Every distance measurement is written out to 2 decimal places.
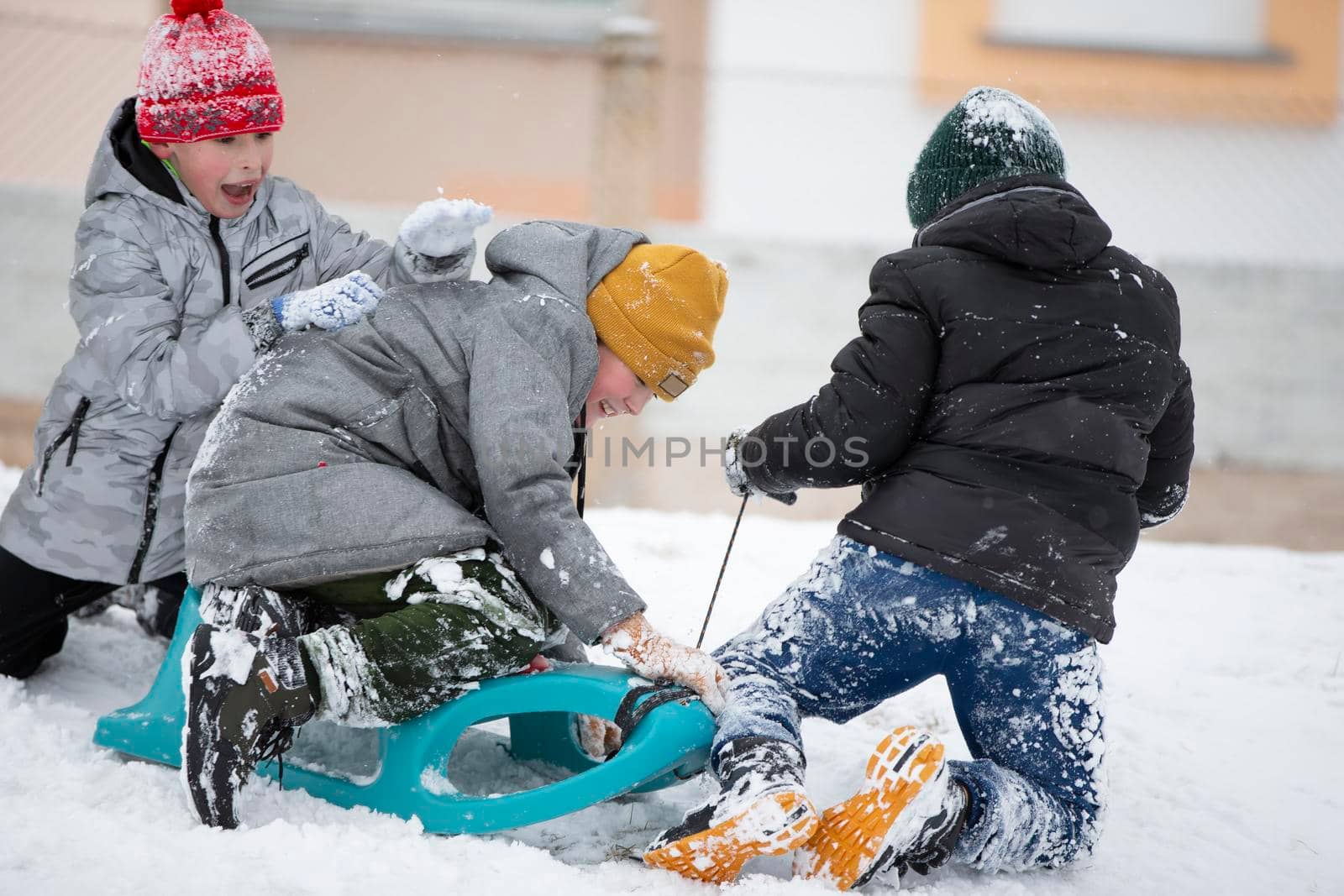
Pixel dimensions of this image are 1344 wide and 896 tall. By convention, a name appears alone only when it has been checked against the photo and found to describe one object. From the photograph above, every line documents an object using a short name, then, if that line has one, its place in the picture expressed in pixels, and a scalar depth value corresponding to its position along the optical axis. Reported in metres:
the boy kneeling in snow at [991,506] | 6.25
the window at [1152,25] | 17.47
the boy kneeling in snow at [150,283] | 6.52
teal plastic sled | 6.21
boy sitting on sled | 6.19
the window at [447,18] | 17.29
